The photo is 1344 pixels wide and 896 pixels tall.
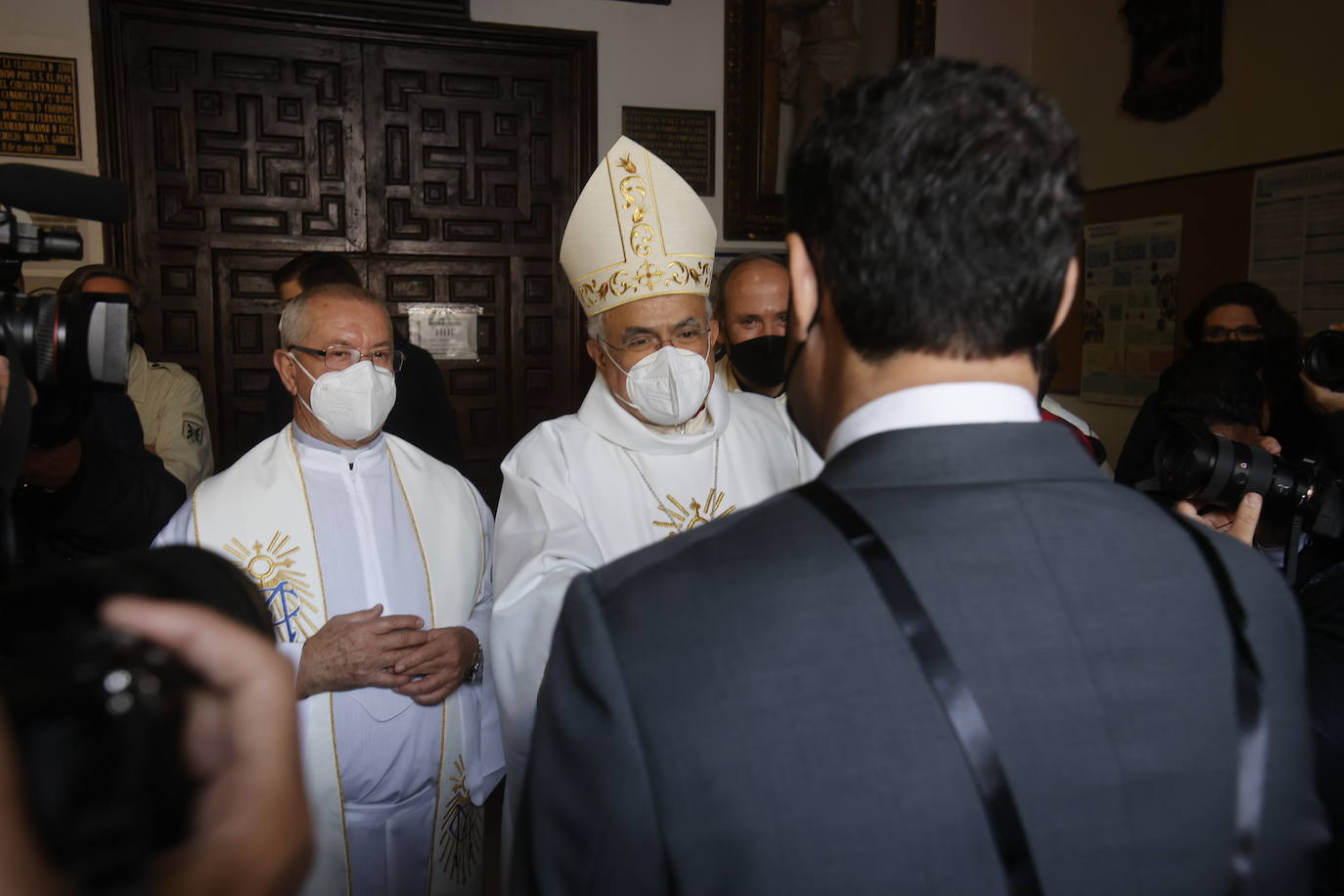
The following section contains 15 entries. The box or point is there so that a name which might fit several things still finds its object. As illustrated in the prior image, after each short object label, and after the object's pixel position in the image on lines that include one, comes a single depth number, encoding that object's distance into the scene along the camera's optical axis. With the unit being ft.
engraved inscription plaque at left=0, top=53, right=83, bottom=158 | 12.20
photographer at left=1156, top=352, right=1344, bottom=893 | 4.12
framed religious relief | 15.11
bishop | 6.24
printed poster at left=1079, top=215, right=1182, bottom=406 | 13.57
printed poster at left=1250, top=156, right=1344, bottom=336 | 11.09
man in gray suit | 2.32
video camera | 3.12
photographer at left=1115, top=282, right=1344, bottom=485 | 9.45
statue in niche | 15.69
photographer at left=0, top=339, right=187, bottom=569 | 5.65
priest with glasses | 6.38
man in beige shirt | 10.98
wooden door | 13.24
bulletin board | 12.39
